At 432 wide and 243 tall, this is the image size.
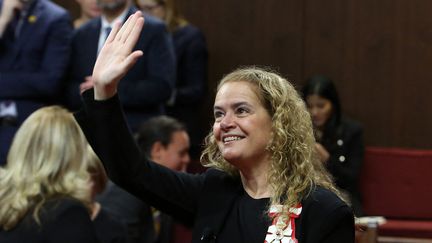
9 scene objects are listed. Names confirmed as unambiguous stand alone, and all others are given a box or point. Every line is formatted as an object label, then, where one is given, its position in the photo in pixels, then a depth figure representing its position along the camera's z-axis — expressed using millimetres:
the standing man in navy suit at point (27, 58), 9836
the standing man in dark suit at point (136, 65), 10023
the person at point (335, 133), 11078
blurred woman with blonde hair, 6273
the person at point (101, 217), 7363
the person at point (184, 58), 11508
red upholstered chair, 11492
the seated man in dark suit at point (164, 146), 9227
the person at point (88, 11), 12078
